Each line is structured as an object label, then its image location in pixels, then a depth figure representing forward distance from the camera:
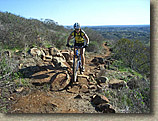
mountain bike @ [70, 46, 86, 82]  4.00
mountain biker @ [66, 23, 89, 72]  4.08
